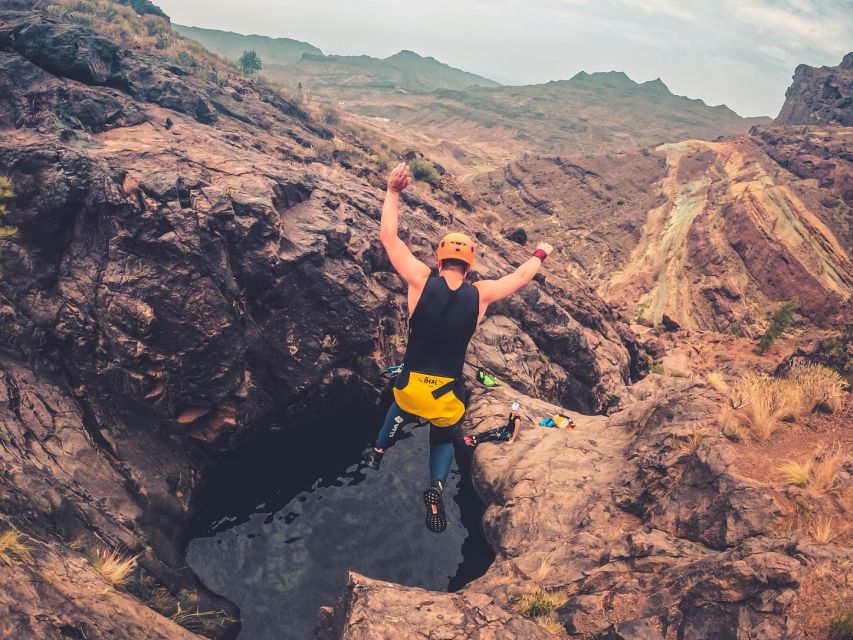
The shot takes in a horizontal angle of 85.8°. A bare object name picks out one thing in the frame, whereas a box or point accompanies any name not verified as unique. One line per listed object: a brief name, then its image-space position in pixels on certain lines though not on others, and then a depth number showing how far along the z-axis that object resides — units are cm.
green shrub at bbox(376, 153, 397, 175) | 2639
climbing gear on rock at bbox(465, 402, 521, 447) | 962
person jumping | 575
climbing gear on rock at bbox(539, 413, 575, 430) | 1037
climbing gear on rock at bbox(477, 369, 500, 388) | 1163
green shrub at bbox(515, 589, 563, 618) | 549
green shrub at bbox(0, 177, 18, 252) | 823
